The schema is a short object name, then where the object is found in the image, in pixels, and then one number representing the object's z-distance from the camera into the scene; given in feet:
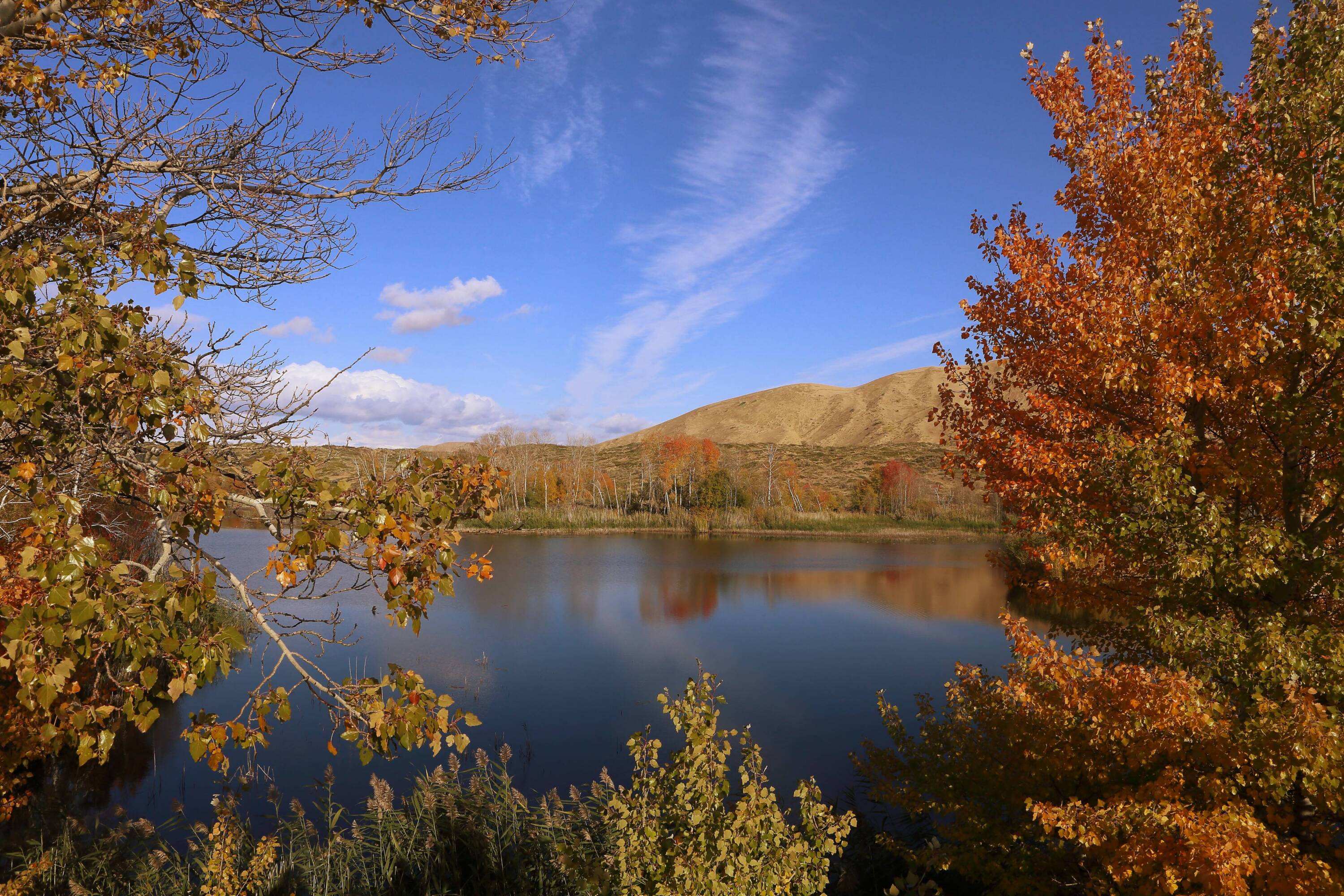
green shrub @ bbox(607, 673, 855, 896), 13.14
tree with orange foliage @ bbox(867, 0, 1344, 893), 16.22
